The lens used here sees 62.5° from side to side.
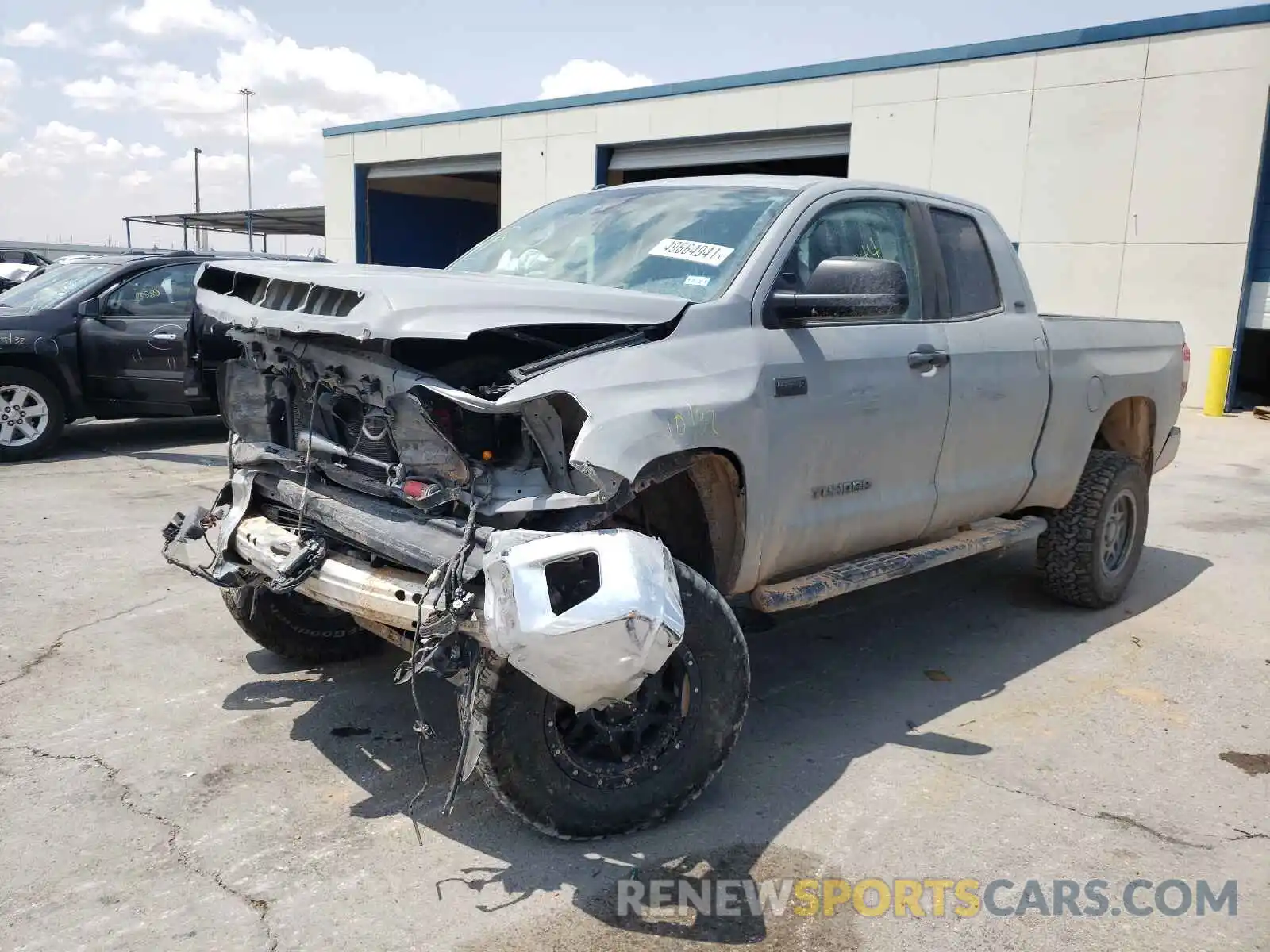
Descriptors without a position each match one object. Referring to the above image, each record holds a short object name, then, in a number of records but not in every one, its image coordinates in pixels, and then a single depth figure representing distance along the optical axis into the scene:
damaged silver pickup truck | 2.89
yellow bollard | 14.15
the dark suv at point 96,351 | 8.73
